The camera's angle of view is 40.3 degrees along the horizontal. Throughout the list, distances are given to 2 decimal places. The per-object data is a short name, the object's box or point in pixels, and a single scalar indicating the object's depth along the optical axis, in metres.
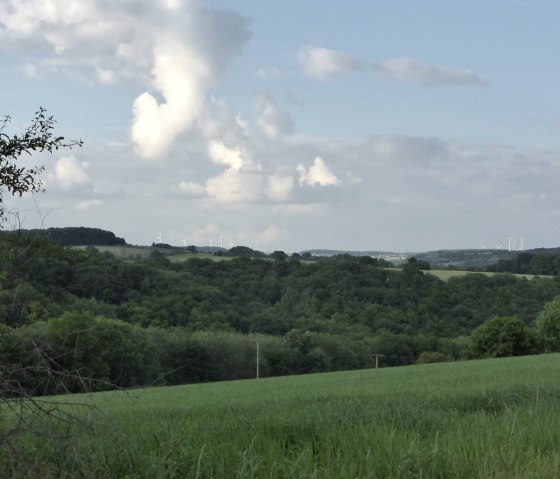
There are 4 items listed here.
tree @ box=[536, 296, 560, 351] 86.71
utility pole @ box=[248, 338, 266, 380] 93.44
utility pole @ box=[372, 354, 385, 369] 101.38
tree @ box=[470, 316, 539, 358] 83.62
